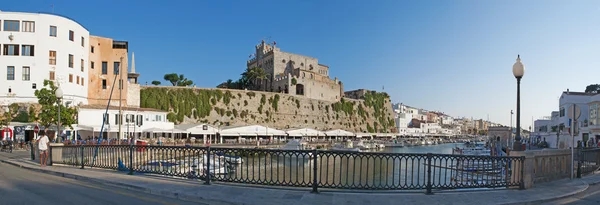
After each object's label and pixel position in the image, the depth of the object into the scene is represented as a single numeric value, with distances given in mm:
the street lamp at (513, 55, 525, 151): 11422
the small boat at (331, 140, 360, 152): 62522
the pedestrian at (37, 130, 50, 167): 15992
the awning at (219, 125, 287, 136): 53188
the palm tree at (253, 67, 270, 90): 88938
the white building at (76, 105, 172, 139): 43044
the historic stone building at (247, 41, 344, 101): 89938
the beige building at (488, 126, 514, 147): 88250
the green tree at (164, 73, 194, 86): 100444
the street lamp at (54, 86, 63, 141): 17562
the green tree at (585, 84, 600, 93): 103875
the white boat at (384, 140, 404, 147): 89188
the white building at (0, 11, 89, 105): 42688
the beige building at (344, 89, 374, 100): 115175
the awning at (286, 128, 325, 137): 65038
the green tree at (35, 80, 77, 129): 32875
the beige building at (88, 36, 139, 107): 51750
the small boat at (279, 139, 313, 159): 50281
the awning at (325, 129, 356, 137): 74875
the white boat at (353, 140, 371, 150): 69375
